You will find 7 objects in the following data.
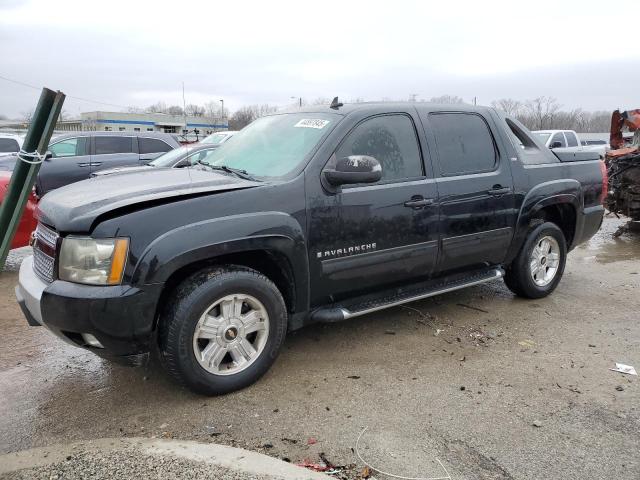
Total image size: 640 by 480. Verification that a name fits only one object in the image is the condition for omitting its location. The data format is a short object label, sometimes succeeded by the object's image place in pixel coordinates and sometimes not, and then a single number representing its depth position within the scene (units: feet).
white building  202.49
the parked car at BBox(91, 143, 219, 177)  26.91
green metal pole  10.84
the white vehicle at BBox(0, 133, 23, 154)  48.83
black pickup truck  9.72
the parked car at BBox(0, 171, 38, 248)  19.25
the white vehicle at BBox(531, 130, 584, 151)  53.75
